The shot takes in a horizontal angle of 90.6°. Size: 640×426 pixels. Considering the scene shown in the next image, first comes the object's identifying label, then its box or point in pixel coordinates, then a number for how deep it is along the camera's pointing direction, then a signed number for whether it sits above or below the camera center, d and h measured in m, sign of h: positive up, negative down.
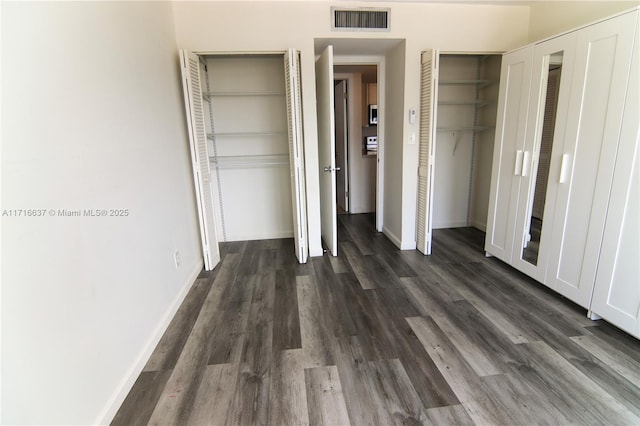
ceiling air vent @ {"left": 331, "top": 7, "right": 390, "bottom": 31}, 3.12 +1.14
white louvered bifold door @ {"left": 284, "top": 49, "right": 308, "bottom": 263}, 3.04 -0.10
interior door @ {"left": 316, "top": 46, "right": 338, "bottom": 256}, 3.20 -0.07
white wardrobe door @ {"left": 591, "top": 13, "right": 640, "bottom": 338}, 1.97 -0.67
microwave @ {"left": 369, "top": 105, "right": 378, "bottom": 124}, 5.56 +0.39
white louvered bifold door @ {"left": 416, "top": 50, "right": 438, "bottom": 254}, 3.21 -0.12
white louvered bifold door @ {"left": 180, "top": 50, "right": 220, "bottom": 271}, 2.92 -0.10
